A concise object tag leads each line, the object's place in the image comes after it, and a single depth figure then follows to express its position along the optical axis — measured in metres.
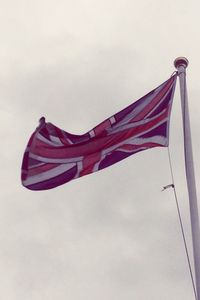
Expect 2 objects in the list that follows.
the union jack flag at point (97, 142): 14.45
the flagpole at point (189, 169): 12.43
